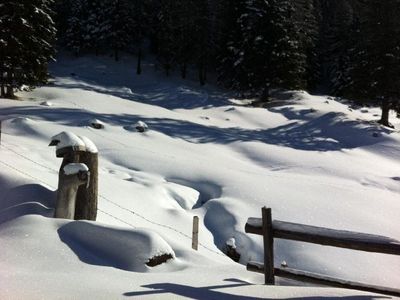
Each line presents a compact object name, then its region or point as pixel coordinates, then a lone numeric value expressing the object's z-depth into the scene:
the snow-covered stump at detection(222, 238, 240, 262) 11.29
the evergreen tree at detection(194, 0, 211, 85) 55.41
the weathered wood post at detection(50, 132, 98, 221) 8.11
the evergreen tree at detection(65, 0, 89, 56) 66.00
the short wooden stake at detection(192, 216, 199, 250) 10.11
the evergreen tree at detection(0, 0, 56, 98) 29.09
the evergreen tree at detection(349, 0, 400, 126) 32.81
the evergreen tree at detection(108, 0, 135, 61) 62.09
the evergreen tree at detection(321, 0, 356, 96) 60.56
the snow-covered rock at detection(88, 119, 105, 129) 21.02
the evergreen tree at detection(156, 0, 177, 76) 57.59
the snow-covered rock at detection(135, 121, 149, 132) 21.97
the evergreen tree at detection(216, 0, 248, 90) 46.61
